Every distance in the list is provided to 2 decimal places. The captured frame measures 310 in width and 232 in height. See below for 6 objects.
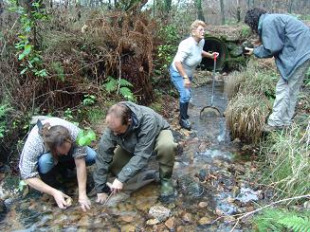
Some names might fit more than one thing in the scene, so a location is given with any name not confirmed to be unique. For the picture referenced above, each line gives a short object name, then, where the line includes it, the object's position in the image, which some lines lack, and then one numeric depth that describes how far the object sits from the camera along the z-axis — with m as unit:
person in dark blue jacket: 4.77
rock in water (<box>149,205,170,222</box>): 3.75
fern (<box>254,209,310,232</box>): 2.98
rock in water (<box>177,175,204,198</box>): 4.17
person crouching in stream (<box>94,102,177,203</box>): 3.58
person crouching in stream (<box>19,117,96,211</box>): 3.44
